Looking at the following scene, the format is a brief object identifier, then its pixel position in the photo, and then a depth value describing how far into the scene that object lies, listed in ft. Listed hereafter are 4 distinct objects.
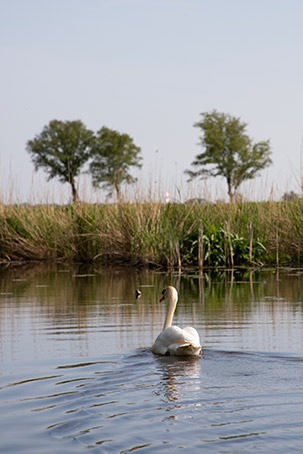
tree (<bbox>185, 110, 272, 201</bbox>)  240.53
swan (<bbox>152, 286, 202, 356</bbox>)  30.17
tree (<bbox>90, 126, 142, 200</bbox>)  260.62
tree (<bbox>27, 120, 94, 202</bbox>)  263.08
